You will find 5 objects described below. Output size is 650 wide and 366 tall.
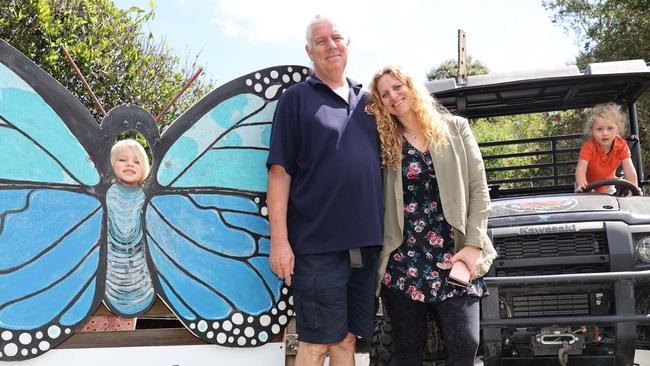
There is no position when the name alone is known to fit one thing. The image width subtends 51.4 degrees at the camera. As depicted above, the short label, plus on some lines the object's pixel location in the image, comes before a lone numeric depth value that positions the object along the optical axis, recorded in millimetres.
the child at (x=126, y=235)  3652
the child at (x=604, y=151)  4758
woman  3299
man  3248
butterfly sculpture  3539
